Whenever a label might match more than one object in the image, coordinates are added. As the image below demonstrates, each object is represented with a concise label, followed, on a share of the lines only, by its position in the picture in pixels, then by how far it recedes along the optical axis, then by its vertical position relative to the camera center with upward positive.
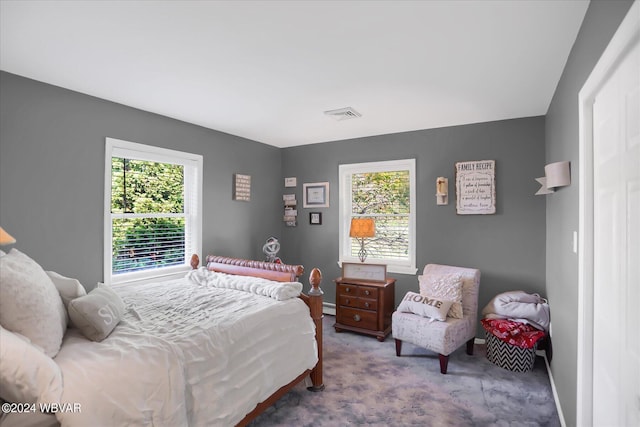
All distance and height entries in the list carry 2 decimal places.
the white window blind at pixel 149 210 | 3.22 +0.03
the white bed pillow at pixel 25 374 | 1.21 -0.61
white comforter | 1.49 -0.77
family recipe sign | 3.76 +0.33
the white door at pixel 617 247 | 1.13 -0.11
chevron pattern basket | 3.04 -1.28
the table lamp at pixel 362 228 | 4.10 -0.16
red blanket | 2.97 -1.05
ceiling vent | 3.36 +1.05
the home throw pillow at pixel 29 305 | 1.39 -0.41
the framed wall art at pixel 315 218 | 4.92 -0.05
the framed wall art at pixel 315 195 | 4.88 +0.29
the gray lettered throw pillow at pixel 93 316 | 1.77 -0.56
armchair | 3.02 -1.05
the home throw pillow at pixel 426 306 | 3.15 -0.88
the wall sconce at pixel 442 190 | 3.94 +0.30
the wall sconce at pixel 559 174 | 2.09 +0.27
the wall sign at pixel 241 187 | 4.40 +0.36
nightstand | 3.82 -1.07
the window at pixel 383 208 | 4.30 +0.10
